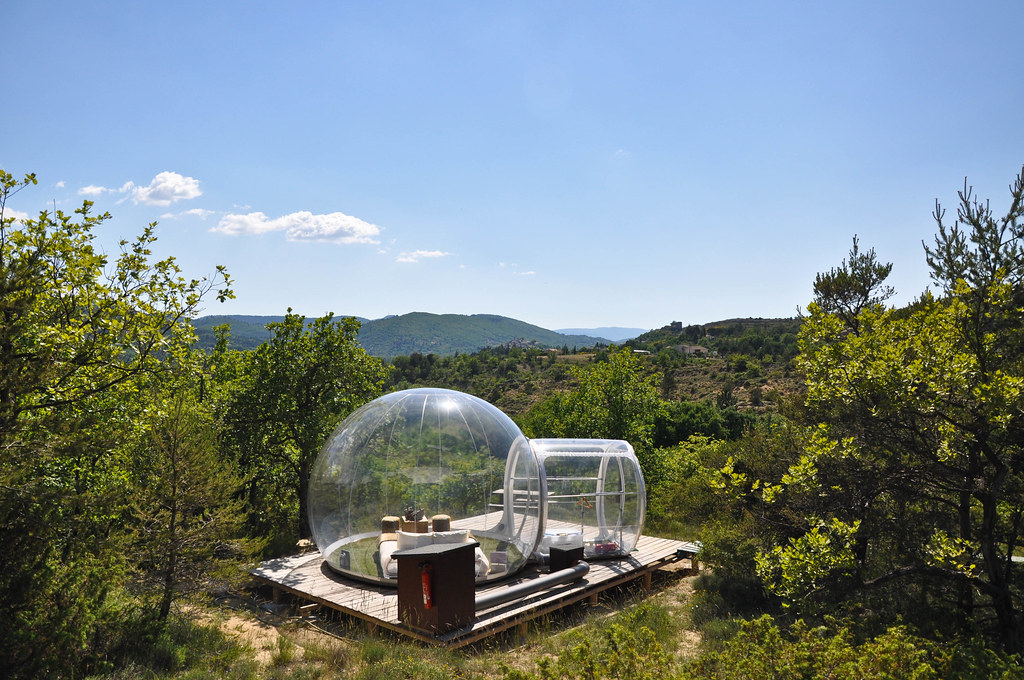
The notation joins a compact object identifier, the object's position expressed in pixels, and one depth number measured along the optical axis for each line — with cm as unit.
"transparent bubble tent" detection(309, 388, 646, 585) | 1066
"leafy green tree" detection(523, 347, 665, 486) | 1989
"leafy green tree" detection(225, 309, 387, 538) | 1442
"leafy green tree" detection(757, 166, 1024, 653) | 593
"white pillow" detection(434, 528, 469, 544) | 1014
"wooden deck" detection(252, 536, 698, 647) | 904
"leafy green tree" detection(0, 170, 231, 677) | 610
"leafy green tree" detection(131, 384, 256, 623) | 853
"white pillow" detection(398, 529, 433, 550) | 1015
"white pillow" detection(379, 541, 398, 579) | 1045
